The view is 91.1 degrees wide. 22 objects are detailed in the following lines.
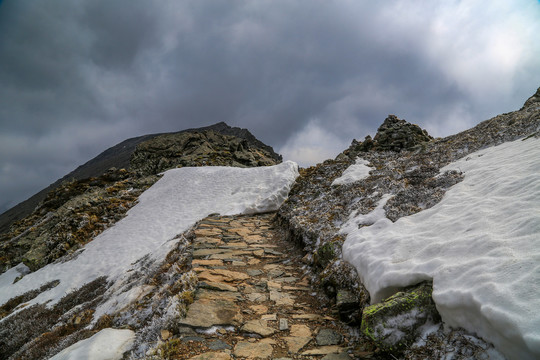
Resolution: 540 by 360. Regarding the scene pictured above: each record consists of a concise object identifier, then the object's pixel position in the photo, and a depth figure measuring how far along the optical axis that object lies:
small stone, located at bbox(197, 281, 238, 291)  6.26
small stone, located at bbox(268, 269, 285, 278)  7.52
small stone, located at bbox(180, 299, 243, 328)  4.84
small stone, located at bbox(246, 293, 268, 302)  6.05
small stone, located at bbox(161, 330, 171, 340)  4.51
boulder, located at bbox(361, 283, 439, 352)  3.58
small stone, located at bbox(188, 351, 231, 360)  3.94
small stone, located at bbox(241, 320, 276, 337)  4.80
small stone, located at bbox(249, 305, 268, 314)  5.56
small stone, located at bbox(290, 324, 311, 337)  4.78
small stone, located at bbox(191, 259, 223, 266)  7.67
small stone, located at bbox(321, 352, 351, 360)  4.06
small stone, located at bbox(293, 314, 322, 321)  5.36
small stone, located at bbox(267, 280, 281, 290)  6.75
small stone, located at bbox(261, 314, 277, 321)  5.27
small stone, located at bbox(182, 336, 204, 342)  4.35
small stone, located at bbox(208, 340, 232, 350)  4.26
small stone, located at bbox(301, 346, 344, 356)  4.22
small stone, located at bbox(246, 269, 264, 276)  7.52
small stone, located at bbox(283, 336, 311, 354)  4.34
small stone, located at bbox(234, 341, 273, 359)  4.12
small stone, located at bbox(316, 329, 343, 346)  4.52
